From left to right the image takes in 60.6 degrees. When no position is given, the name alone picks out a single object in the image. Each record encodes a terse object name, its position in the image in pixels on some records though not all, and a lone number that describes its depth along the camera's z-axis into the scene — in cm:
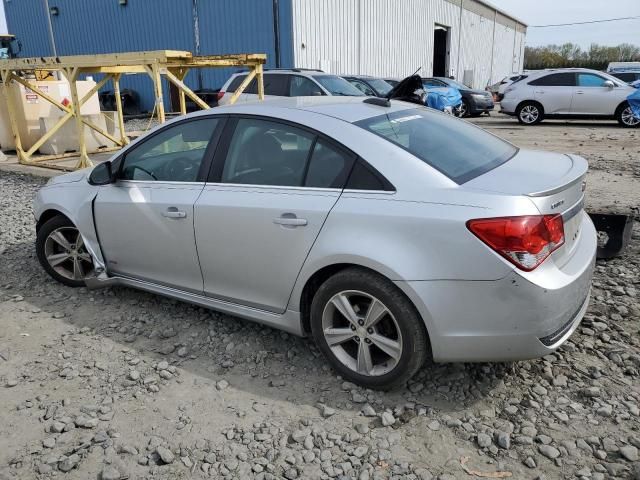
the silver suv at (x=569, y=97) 1561
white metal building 2064
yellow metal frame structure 823
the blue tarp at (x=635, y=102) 1506
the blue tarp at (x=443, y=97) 1664
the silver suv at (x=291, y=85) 1242
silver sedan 258
